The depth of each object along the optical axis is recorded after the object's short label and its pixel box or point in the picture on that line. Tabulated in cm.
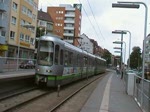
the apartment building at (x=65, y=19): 6160
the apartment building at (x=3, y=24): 2765
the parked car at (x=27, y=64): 1341
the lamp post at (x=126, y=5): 772
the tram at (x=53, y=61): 968
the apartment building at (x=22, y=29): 3071
